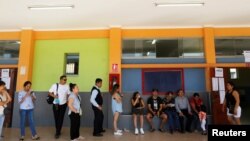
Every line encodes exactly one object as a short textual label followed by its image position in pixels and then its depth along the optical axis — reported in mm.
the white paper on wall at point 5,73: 7225
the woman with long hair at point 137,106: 5977
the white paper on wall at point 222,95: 6515
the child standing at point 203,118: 5727
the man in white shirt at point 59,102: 5004
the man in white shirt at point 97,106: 5152
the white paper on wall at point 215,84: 6598
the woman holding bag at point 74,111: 4632
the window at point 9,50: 7469
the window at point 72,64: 7320
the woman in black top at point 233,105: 4523
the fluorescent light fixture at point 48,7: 5703
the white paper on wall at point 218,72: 6691
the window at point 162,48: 7160
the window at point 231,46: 7062
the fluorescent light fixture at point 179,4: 5566
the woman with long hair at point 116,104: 5583
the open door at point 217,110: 6344
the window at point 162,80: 6949
